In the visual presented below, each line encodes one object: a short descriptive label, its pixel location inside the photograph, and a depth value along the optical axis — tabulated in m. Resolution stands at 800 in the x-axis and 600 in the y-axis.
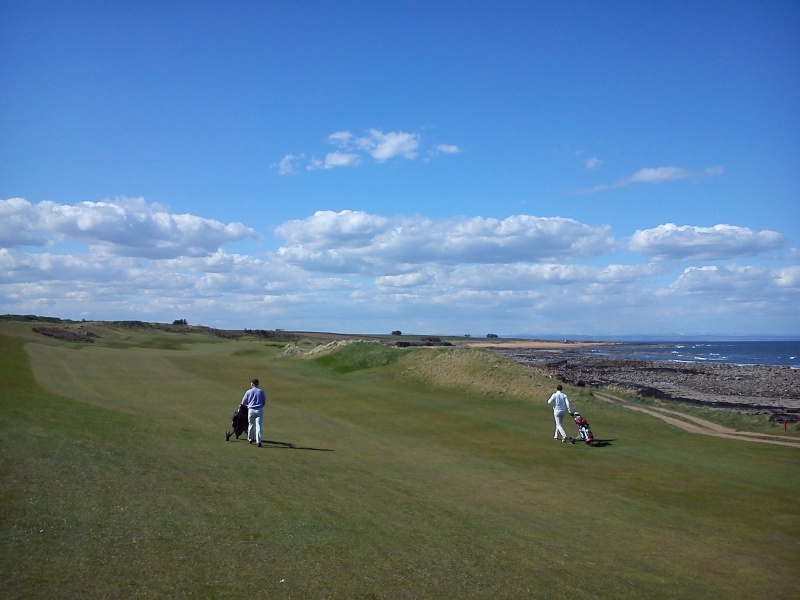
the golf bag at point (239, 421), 22.47
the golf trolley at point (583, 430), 27.58
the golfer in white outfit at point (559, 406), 28.08
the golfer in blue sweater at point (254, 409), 22.06
